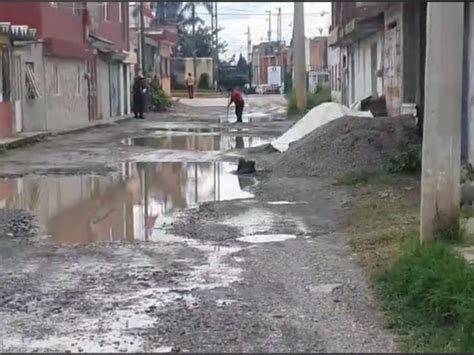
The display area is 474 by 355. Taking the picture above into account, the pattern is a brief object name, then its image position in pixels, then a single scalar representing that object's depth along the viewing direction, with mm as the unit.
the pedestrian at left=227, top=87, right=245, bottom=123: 38344
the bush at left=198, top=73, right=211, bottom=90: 87375
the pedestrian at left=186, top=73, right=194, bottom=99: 67750
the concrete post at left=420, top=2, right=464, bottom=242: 8102
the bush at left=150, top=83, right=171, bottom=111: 50969
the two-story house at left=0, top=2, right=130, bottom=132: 29047
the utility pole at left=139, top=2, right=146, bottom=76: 52625
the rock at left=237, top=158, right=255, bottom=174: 17555
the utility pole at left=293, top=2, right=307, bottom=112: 39741
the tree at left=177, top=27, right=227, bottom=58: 102125
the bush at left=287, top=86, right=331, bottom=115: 42575
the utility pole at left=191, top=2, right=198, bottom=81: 102562
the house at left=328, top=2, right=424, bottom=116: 20938
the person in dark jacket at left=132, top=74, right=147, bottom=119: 43088
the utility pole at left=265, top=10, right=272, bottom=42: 134975
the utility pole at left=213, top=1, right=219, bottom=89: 88750
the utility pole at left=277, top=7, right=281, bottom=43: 113125
